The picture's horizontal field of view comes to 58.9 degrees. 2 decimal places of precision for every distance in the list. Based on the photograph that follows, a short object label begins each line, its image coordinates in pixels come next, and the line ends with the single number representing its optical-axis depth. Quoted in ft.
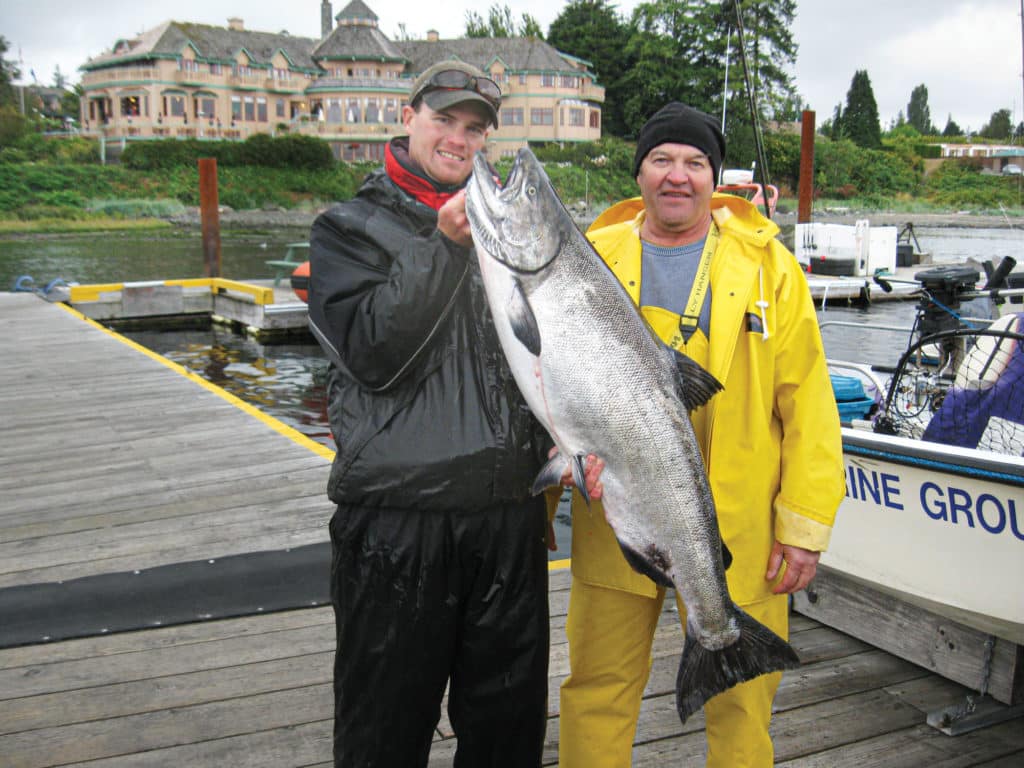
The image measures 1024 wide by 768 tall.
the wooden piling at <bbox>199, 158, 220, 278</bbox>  71.20
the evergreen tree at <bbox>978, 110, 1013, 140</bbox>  403.95
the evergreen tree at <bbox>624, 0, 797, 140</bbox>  226.79
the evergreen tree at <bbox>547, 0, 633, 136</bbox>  253.85
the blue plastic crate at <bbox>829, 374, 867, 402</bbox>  17.83
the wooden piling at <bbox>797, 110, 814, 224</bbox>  83.56
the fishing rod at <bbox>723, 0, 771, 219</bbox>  14.88
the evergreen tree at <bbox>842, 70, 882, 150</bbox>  287.07
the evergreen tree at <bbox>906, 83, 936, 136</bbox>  486.79
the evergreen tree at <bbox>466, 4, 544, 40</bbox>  275.59
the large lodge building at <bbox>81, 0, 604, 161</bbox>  213.87
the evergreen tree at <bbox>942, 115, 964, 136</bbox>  447.01
